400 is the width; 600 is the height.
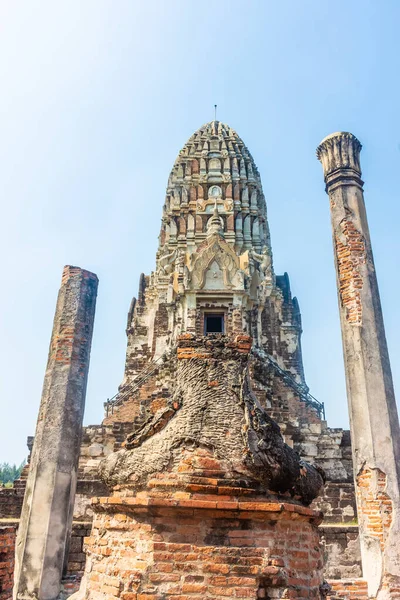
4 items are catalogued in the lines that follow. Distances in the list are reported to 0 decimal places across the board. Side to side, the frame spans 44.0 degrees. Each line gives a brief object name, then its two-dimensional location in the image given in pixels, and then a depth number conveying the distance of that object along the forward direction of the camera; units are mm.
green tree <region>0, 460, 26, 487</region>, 66025
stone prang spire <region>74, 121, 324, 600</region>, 3637
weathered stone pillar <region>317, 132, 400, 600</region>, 6297
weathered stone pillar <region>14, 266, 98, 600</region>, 6859
